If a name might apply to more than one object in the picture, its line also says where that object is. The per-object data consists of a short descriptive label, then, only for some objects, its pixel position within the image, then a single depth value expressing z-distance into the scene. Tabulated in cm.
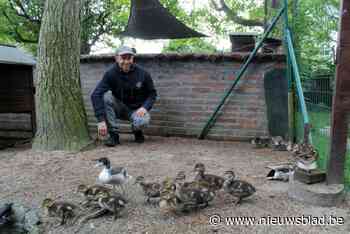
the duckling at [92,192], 276
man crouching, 515
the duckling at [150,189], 289
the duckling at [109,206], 263
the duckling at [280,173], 345
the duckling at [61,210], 258
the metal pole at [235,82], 475
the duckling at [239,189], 281
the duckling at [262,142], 502
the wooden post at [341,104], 267
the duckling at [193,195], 260
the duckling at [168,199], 259
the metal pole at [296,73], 337
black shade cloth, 862
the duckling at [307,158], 294
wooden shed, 586
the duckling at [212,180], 296
